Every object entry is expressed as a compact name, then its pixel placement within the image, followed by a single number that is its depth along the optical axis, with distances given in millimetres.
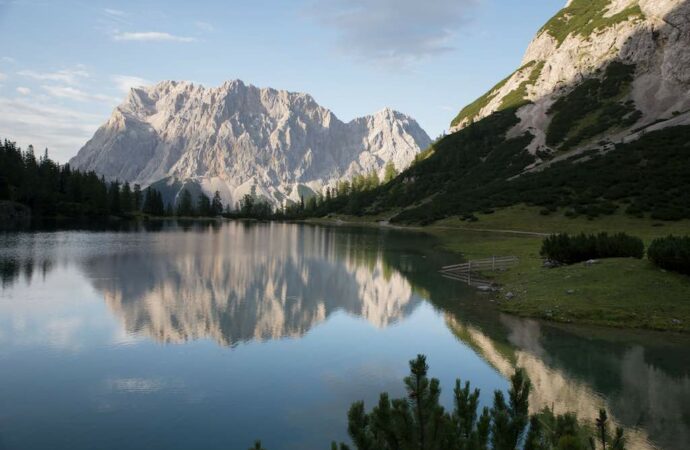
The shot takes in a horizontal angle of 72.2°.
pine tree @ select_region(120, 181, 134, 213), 181412
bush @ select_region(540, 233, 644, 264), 36688
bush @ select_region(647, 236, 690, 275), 29281
